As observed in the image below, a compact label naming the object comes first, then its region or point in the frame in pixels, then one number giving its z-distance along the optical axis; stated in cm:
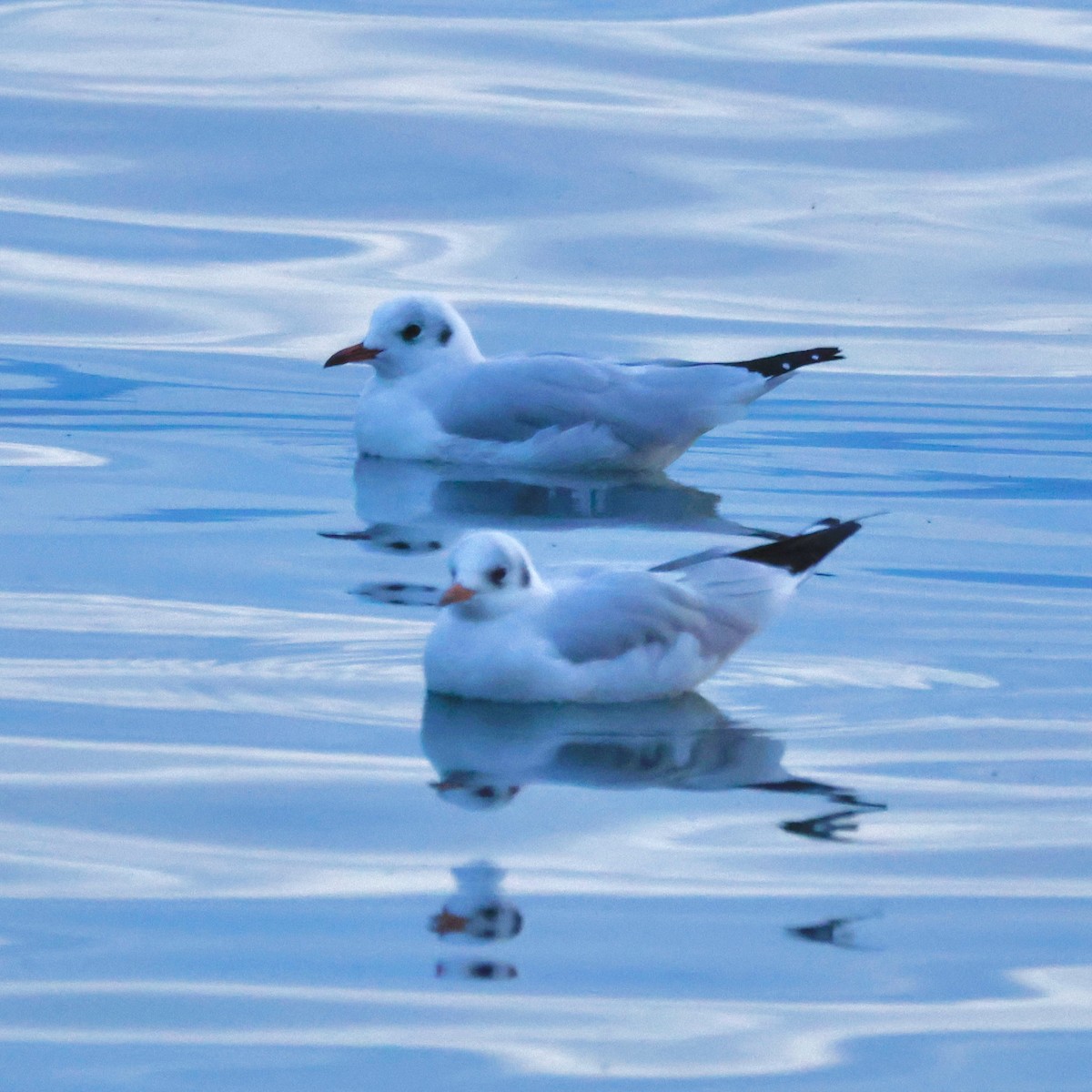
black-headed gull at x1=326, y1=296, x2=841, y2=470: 1931
